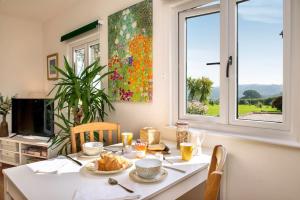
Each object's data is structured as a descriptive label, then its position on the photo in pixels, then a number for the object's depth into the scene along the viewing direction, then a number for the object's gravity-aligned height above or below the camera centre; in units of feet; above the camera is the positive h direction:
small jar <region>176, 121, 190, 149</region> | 5.28 -0.87
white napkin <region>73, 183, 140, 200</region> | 2.95 -1.35
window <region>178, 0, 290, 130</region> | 4.77 +0.85
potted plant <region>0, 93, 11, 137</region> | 10.73 -0.75
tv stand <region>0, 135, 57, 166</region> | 9.52 -2.39
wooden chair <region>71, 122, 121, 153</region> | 5.63 -0.89
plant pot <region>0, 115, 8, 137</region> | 10.71 -1.55
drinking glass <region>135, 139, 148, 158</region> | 4.70 -1.16
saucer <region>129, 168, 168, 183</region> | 3.45 -1.31
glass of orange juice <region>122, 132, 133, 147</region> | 5.60 -1.08
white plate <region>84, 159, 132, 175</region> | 3.75 -1.28
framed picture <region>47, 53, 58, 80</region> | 12.09 +1.78
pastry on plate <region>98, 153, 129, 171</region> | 3.86 -1.18
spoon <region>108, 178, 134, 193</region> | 3.40 -1.32
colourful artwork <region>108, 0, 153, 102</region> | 6.92 +1.50
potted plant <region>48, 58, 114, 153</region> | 7.30 -0.04
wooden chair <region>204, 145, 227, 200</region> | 2.64 -1.06
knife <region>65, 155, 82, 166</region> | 4.28 -1.28
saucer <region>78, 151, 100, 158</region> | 4.72 -1.27
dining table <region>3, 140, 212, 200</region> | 3.12 -1.35
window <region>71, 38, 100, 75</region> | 9.91 +2.11
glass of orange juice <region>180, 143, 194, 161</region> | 4.49 -1.12
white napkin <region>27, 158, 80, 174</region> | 3.92 -1.31
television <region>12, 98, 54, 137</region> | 9.82 -0.95
